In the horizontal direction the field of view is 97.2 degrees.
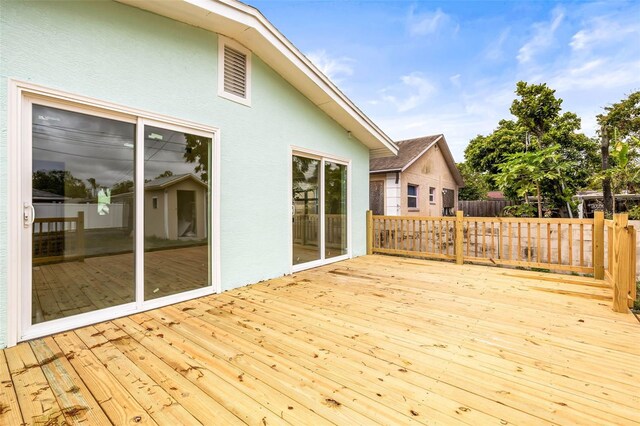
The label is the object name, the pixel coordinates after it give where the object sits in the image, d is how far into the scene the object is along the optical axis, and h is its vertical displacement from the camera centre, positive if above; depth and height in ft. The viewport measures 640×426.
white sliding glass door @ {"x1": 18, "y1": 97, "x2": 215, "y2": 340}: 7.73 +0.00
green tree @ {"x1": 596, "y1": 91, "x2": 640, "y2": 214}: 51.65 +17.67
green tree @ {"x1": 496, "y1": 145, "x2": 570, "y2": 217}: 25.04 +3.88
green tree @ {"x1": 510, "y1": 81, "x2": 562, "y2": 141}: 36.78 +13.96
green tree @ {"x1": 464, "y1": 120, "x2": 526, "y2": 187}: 40.96 +9.89
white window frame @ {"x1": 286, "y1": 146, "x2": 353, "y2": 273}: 15.50 +0.27
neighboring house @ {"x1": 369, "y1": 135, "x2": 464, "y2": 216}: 32.09 +4.17
